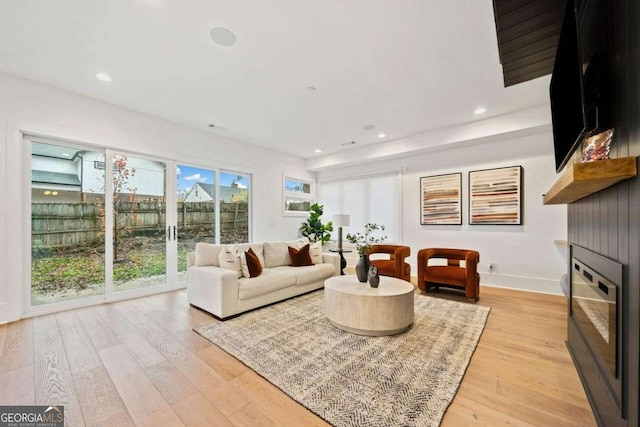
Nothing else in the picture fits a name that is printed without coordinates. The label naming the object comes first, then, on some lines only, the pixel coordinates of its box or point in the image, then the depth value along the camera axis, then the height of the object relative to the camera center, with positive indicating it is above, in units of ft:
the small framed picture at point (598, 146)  4.19 +1.15
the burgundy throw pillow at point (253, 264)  11.33 -2.23
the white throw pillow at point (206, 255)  11.82 -1.89
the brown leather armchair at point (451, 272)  12.03 -2.86
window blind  19.20 +1.07
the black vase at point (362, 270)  10.19 -2.19
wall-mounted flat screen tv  4.51 +2.51
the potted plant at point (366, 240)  10.21 -1.79
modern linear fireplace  3.93 -2.10
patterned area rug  5.34 -3.97
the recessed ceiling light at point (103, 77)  9.96 +5.29
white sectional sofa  10.12 -2.88
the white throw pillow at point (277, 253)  13.56 -2.10
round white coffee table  8.46 -3.17
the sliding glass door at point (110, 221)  11.15 -0.37
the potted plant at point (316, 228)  22.04 -1.20
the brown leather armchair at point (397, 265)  14.12 -2.87
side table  16.20 -3.08
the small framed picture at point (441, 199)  16.31 +0.93
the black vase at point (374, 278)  9.45 -2.32
